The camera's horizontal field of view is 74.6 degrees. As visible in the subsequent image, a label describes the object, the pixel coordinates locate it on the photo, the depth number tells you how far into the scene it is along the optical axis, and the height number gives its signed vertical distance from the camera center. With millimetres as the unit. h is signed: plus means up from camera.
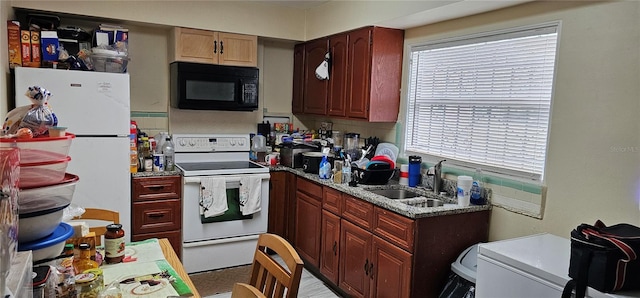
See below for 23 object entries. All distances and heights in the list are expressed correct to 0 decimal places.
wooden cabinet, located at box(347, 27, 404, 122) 3336 +332
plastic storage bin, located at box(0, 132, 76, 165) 999 -123
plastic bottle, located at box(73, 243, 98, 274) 1501 -577
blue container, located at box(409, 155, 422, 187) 3141 -410
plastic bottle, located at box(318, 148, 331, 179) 3436 -471
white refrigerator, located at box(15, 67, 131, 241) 2891 -162
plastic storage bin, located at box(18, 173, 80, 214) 968 -233
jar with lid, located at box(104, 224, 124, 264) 1684 -568
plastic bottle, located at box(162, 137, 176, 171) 3697 -441
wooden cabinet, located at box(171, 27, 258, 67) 3697 +542
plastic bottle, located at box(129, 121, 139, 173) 3380 -359
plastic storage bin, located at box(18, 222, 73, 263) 999 -351
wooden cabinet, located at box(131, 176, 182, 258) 3406 -859
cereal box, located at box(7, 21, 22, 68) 2908 +383
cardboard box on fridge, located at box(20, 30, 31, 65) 2955 +377
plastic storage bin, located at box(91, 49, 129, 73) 3232 +327
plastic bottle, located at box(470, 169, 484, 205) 2739 -496
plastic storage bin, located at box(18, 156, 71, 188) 987 -179
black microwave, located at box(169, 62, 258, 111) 3729 +183
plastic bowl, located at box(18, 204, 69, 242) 974 -297
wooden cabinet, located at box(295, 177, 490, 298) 2506 -858
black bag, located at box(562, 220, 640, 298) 1534 -515
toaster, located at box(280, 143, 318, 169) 3936 -408
